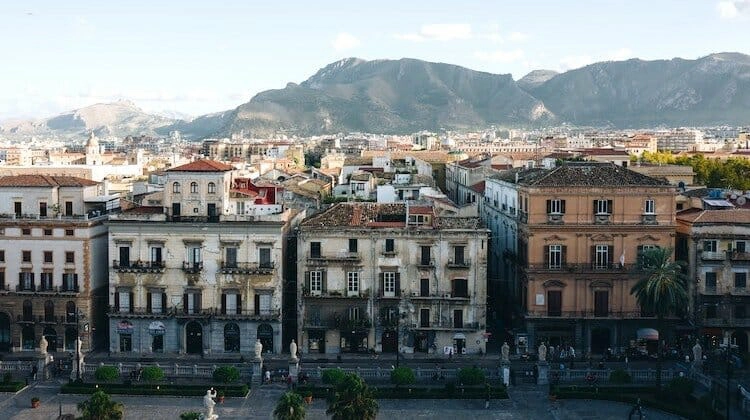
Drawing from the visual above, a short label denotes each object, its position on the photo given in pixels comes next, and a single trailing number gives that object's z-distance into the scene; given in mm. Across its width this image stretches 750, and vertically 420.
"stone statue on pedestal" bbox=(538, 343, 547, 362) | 58781
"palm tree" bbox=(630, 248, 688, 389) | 57500
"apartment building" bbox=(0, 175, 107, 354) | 67688
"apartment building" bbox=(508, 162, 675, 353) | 65625
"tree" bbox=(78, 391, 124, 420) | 43219
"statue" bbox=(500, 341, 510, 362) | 59031
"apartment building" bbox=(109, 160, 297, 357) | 66188
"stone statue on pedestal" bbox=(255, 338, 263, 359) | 58750
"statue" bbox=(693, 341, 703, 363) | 58625
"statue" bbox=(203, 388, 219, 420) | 41125
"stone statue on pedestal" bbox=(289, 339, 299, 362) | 58938
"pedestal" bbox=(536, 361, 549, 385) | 59075
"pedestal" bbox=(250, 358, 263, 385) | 59000
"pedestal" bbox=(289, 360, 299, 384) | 58703
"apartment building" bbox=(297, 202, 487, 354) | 65688
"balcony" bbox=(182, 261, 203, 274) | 66494
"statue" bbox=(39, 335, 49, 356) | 60719
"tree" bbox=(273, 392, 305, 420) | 42438
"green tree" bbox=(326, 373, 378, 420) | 42625
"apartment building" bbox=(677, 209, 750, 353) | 65938
